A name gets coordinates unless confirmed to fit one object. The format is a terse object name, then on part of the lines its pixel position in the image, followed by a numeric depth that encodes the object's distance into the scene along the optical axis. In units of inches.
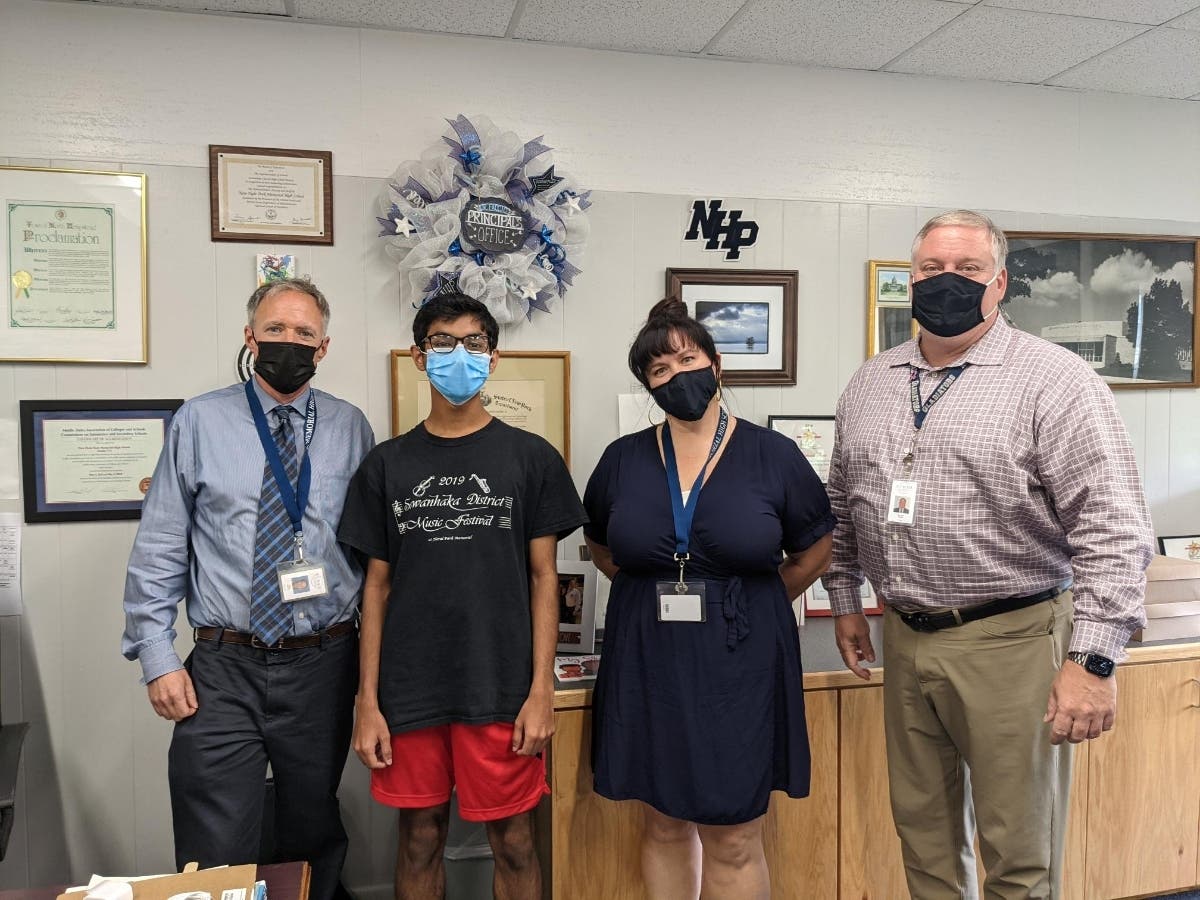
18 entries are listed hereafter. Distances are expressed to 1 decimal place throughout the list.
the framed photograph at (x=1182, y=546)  116.5
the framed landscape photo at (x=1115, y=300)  112.3
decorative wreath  92.7
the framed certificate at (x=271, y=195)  91.3
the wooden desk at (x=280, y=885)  54.3
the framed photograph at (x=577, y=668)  85.7
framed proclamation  87.4
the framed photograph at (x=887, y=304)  108.3
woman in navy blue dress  67.8
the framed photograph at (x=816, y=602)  106.0
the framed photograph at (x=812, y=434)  107.0
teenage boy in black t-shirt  68.3
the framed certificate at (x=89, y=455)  88.6
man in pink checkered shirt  61.2
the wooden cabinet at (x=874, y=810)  82.2
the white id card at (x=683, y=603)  67.8
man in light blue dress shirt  69.2
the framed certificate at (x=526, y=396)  96.0
